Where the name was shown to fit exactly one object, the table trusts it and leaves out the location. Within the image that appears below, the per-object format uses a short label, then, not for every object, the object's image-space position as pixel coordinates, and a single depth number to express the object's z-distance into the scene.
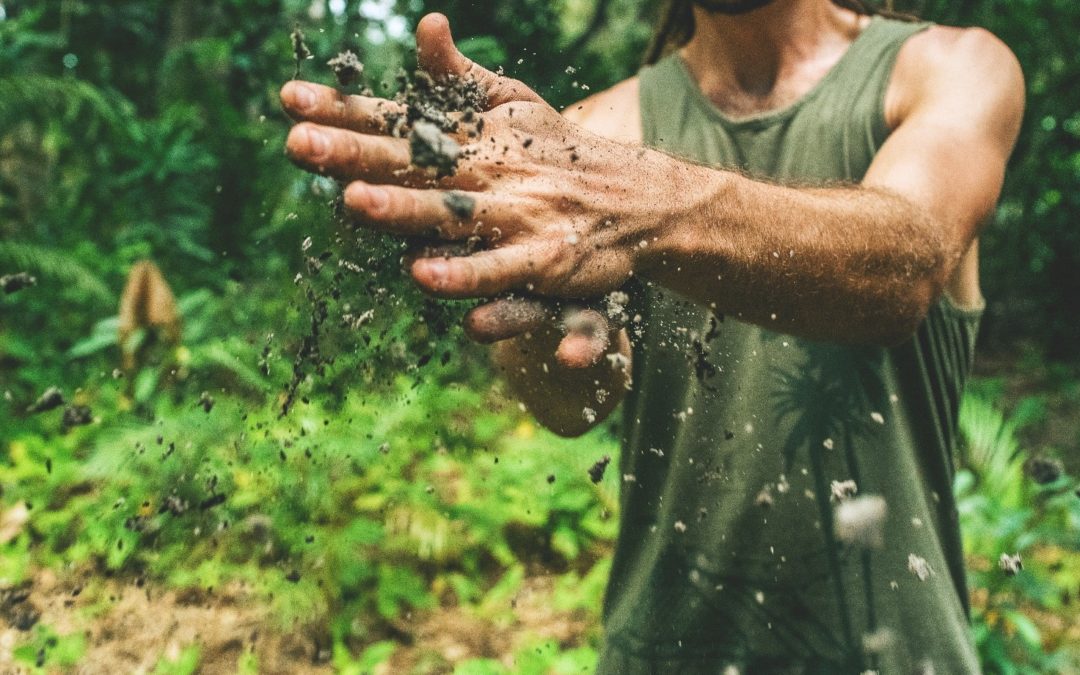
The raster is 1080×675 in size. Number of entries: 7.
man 0.93
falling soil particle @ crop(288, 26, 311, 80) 0.99
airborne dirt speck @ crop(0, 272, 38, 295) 1.66
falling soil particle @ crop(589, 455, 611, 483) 1.22
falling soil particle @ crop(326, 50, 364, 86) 0.93
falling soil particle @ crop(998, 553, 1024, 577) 1.30
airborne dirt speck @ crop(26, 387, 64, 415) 1.48
